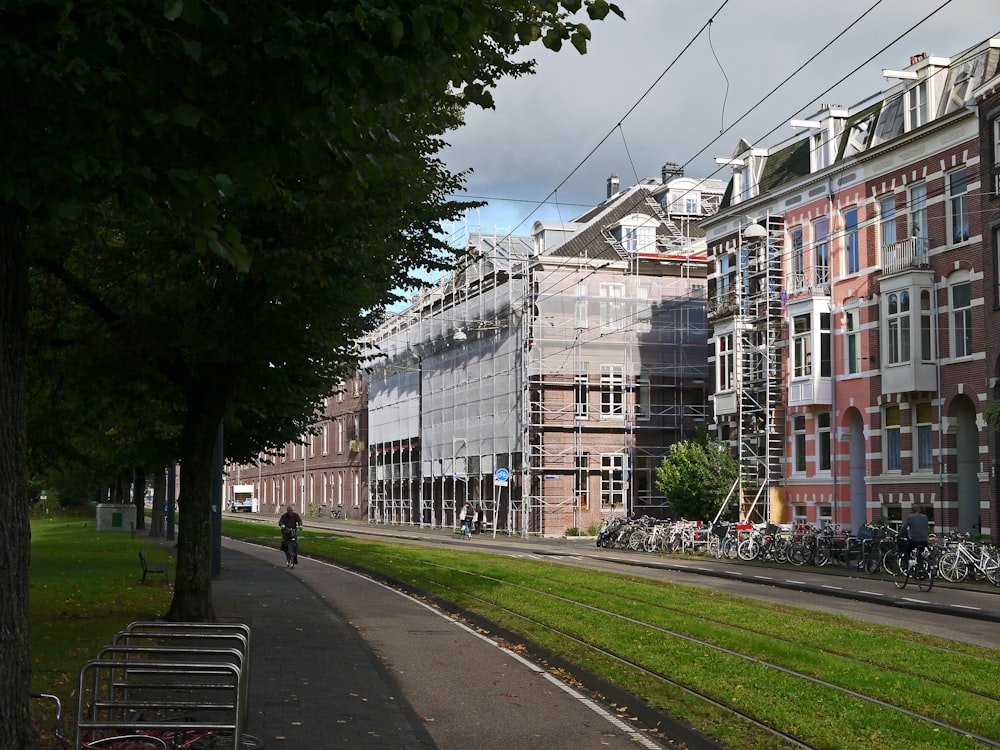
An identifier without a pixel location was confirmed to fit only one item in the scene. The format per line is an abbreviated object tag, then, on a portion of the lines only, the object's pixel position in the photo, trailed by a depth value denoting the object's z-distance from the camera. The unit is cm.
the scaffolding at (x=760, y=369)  4322
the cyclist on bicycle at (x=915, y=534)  2489
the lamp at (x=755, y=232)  4341
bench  2164
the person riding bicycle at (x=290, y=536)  3002
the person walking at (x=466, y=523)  5249
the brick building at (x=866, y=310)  3394
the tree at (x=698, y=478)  4425
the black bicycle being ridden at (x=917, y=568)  2452
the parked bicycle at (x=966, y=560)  2602
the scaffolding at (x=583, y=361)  5581
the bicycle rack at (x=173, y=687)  664
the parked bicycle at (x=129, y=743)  597
